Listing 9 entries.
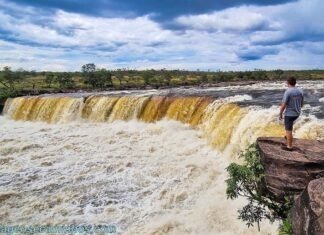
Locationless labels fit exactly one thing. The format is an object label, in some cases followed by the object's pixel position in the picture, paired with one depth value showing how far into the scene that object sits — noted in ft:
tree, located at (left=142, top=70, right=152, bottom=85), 211.66
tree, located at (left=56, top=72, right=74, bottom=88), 186.91
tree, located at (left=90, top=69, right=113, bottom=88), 191.34
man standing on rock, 25.59
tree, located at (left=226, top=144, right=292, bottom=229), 24.11
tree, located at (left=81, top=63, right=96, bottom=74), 265.13
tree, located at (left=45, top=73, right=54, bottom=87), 203.21
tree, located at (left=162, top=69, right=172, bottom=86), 223.79
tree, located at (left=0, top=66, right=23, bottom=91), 201.57
